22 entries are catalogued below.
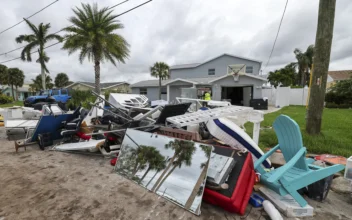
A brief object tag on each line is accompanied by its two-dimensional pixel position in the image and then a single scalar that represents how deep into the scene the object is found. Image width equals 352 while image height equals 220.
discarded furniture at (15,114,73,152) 4.40
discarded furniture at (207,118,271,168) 2.98
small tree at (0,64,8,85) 36.38
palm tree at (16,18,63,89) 20.64
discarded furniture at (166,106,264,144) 3.35
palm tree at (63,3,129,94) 13.22
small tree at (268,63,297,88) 32.56
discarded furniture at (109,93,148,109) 6.63
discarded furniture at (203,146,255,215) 1.96
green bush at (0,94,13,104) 22.05
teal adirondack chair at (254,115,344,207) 2.01
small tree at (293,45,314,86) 32.75
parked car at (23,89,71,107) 15.02
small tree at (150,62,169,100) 24.36
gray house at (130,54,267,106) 16.00
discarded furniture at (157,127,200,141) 3.49
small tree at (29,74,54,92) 47.89
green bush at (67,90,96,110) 12.49
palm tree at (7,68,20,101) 38.50
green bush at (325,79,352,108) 14.23
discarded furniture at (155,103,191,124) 4.42
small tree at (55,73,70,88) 47.19
